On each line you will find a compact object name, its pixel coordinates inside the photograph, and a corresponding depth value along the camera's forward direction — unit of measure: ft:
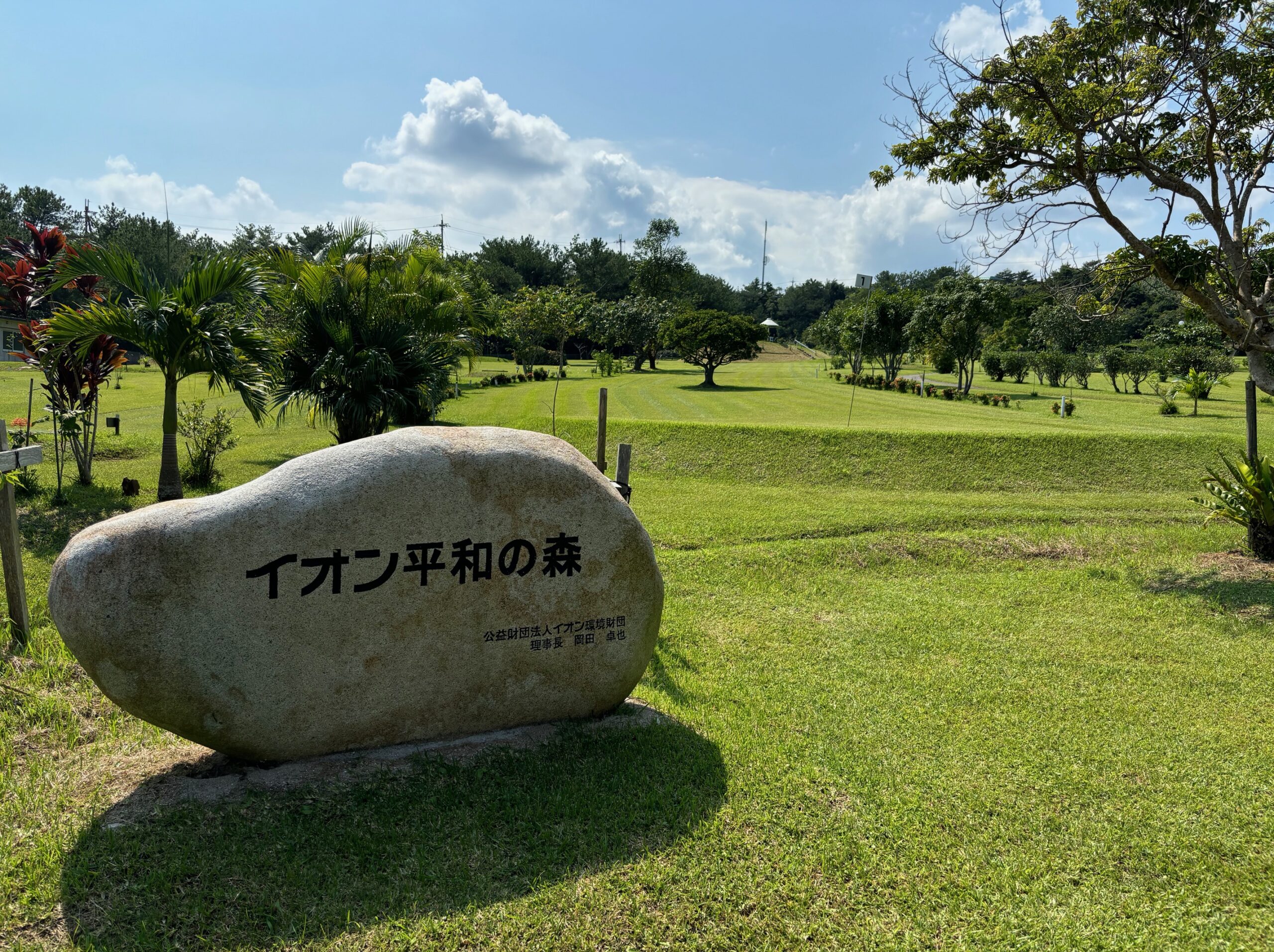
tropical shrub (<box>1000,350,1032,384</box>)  137.59
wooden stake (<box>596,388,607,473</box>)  28.81
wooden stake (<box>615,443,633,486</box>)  25.00
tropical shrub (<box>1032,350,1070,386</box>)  124.36
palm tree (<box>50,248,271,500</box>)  31.37
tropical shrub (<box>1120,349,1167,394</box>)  116.57
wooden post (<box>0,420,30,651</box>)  19.88
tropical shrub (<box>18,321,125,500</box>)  37.76
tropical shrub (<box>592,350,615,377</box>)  138.00
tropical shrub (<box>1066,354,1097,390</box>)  125.08
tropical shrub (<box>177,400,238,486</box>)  42.91
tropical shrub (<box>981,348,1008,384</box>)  139.85
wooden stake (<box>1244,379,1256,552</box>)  34.09
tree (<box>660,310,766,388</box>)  123.03
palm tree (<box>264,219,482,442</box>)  43.75
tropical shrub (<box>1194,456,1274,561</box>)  33.30
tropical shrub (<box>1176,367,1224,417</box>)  81.15
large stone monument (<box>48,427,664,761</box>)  14.02
